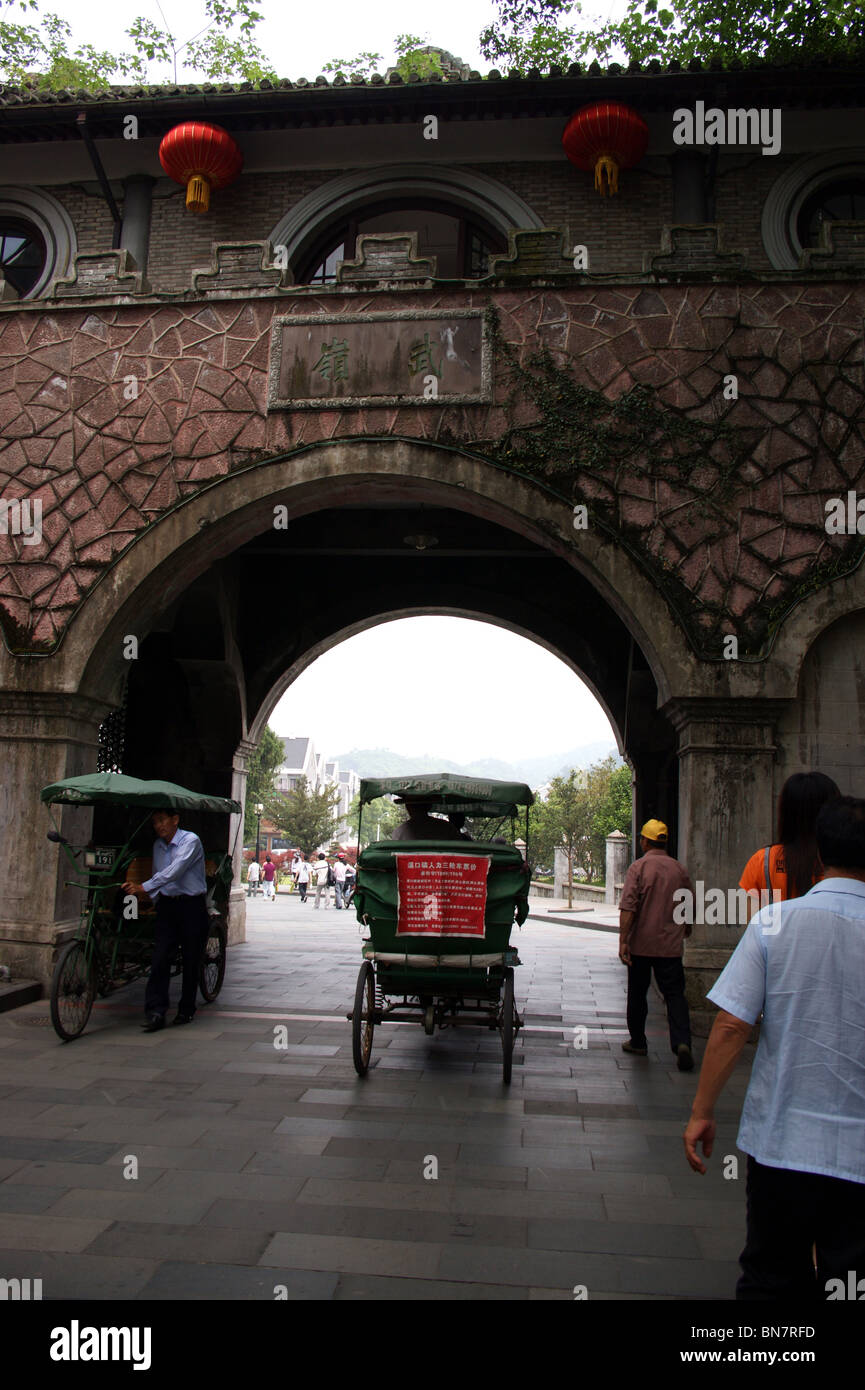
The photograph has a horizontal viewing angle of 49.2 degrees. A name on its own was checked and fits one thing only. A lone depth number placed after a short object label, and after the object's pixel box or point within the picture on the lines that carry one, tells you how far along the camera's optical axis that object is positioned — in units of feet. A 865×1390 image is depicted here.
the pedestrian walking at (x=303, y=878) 90.17
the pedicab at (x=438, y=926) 19.34
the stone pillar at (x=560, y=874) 101.69
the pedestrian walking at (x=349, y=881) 81.66
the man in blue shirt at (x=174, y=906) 22.99
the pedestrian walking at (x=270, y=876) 96.27
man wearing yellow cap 20.97
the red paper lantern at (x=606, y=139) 30.63
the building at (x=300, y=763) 301.63
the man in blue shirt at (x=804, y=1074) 7.49
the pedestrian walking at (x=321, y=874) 86.89
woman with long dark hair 10.15
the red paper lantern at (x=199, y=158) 31.83
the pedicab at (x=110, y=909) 21.89
